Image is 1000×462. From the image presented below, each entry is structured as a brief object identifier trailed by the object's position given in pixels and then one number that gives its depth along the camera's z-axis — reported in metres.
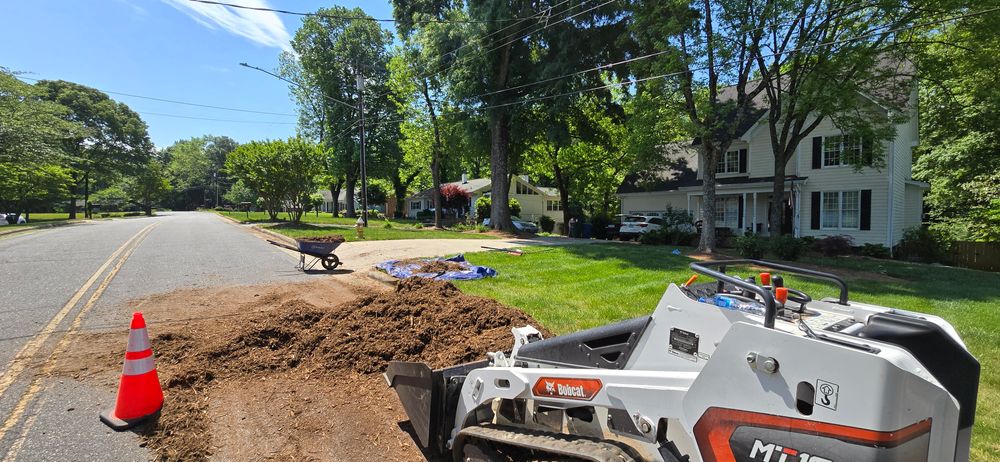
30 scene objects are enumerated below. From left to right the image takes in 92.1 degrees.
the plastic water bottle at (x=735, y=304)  2.06
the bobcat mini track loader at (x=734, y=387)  1.48
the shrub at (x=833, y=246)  17.28
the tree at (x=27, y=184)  35.03
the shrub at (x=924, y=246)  18.35
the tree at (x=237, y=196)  67.14
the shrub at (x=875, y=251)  18.61
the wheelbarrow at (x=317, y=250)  11.68
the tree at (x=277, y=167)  29.28
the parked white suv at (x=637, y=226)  25.21
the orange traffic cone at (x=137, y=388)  3.81
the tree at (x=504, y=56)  22.27
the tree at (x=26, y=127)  29.22
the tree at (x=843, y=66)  13.41
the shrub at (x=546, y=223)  35.28
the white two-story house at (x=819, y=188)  19.89
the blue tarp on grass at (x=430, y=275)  10.16
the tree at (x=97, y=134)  51.57
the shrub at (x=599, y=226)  27.71
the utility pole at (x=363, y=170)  25.30
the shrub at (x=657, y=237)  19.98
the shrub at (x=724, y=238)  19.61
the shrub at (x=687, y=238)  19.83
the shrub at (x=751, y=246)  14.53
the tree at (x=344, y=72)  41.33
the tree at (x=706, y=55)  14.66
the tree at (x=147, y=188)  72.88
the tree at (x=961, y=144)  16.08
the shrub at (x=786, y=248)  14.34
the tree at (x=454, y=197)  47.97
